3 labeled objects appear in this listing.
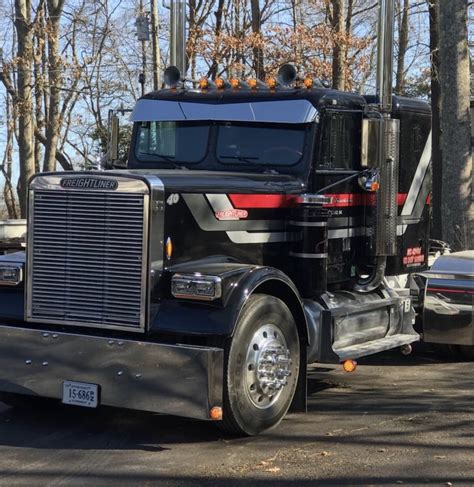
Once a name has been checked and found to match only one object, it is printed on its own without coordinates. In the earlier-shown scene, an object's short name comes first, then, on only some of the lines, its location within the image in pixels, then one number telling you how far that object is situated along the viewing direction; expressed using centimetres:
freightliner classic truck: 545
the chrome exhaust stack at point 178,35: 869
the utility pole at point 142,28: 2089
